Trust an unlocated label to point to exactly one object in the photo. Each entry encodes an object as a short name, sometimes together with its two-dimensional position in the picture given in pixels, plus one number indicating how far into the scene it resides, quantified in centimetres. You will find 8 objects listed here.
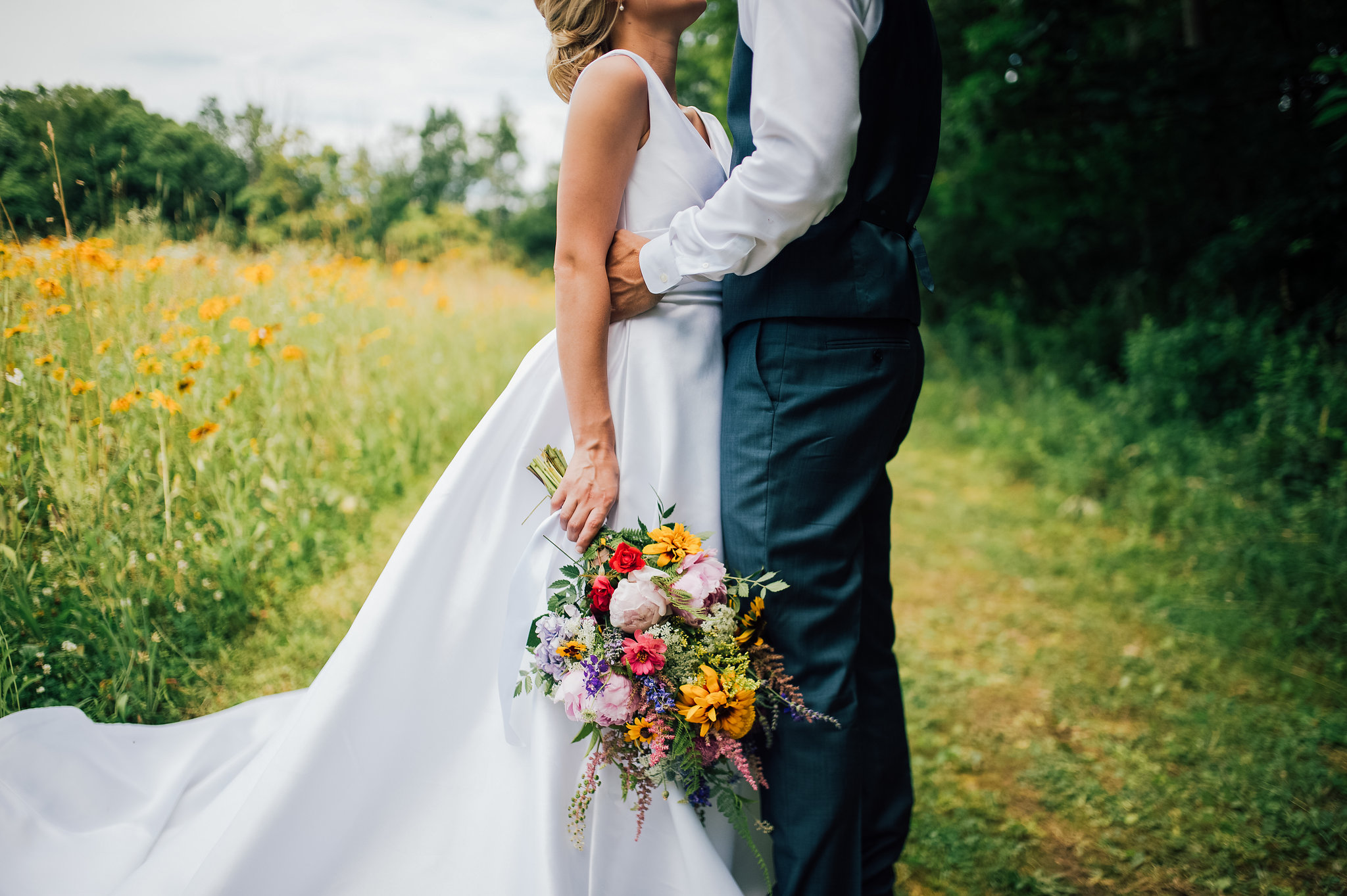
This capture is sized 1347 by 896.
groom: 134
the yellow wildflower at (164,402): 229
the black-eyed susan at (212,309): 281
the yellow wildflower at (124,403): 225
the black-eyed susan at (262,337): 300
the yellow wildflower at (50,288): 216
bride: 149
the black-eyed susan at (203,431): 253
